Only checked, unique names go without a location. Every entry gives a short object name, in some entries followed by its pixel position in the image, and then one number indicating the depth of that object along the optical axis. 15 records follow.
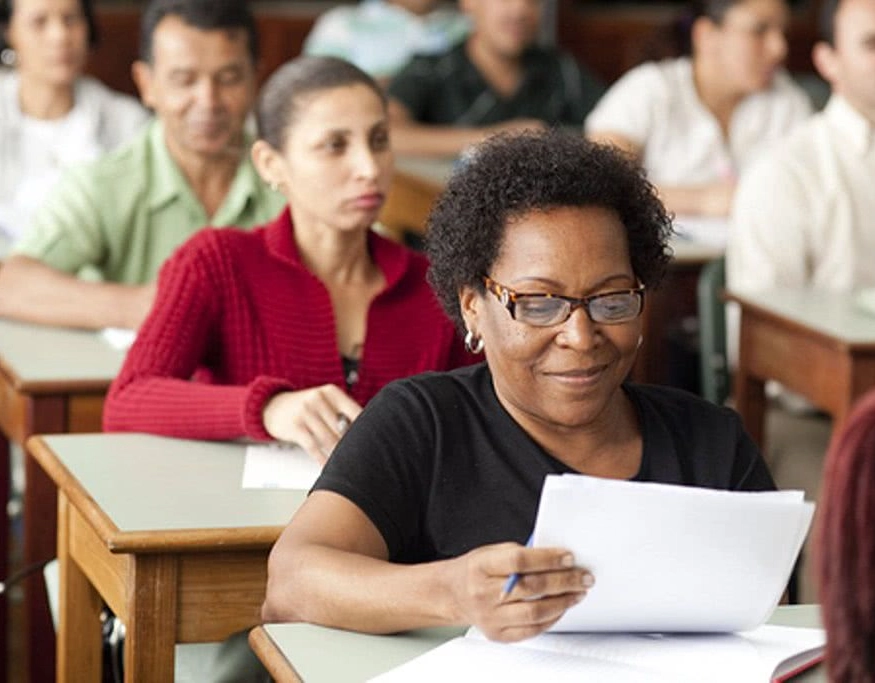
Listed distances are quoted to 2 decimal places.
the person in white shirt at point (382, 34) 9.74
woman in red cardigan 3.65
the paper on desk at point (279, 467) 3.28
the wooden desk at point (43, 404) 4.04
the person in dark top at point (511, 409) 2.57
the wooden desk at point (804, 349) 4.71
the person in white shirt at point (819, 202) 5.58
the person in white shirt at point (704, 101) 7.34
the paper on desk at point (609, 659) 2.32
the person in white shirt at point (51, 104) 6.76
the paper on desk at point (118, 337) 4.45
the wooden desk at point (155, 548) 2.94
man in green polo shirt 4.88
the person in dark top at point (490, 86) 8.63
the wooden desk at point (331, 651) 2.33
